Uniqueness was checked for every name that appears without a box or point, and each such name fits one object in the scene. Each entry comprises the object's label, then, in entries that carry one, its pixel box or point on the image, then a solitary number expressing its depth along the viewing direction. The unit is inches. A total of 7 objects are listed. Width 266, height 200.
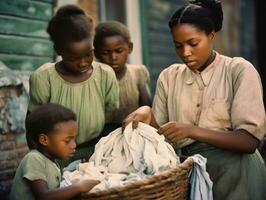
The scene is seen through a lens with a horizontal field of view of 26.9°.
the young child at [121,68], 178.5
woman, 130.6
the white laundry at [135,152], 119.5
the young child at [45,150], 120.6
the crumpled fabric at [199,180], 124.5
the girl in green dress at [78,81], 150.6
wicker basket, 107.7
